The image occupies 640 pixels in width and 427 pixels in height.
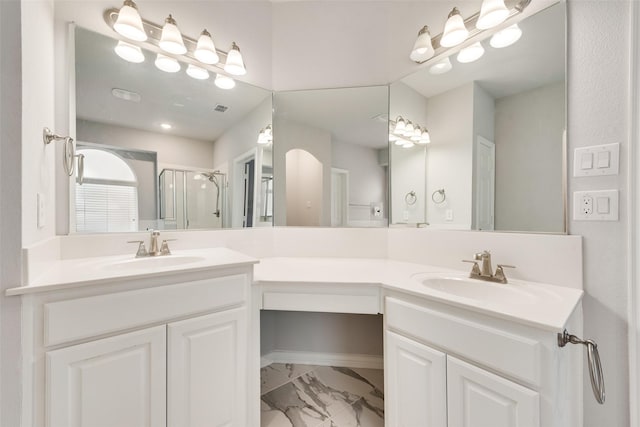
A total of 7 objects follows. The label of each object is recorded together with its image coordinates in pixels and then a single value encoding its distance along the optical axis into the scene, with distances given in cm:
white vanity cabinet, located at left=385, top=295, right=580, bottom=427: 72
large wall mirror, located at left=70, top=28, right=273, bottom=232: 129
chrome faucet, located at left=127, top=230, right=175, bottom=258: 131
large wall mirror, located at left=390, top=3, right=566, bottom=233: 108
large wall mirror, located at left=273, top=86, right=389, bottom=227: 175
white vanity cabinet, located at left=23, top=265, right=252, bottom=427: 79
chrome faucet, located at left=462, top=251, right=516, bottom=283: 111
